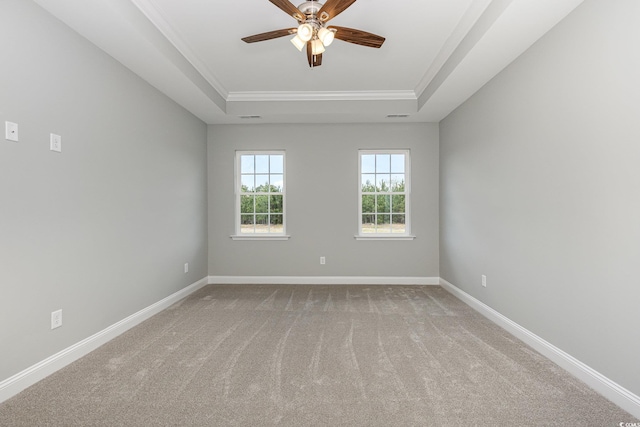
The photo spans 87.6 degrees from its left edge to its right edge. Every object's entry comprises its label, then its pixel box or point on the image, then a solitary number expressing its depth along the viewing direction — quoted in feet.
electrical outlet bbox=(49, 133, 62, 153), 7.93
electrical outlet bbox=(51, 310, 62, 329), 7.97
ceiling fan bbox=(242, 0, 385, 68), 7.55
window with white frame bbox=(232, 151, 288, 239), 17.87
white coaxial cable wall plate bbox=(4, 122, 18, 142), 6.82
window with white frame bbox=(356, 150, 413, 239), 17.74
